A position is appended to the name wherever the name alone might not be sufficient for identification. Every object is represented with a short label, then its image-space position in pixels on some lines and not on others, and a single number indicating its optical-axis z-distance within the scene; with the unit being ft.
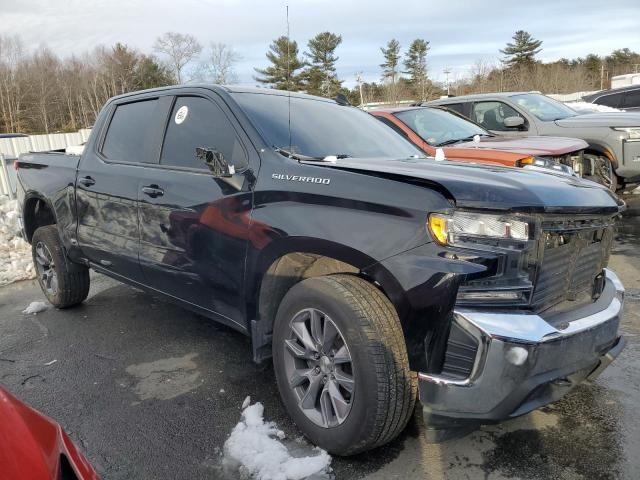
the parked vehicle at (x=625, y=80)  118.75
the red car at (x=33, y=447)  4.29
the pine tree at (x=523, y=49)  215.51
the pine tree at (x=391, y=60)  185.76
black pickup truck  6.96
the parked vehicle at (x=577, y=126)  23.95
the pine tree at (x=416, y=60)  188.03
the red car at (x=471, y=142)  17.89
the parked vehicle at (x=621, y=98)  43.24
